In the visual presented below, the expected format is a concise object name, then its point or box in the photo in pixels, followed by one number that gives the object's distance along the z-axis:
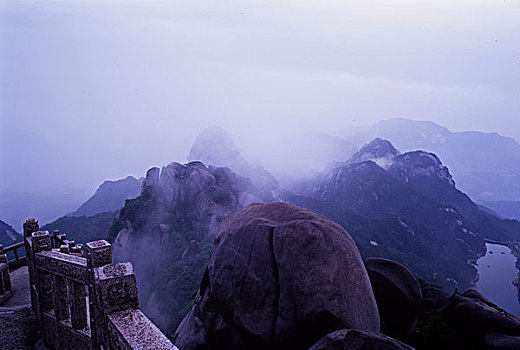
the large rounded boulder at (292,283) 11.09
